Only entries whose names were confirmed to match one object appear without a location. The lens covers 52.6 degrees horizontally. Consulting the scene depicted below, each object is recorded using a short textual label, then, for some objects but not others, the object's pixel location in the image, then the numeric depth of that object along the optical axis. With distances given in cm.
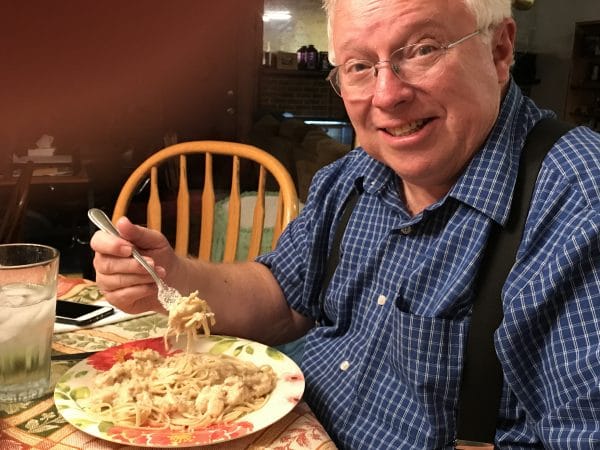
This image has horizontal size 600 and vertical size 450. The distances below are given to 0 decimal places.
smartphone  116
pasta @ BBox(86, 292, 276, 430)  85
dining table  80
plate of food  81
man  86
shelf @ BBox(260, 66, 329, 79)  454
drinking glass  88
